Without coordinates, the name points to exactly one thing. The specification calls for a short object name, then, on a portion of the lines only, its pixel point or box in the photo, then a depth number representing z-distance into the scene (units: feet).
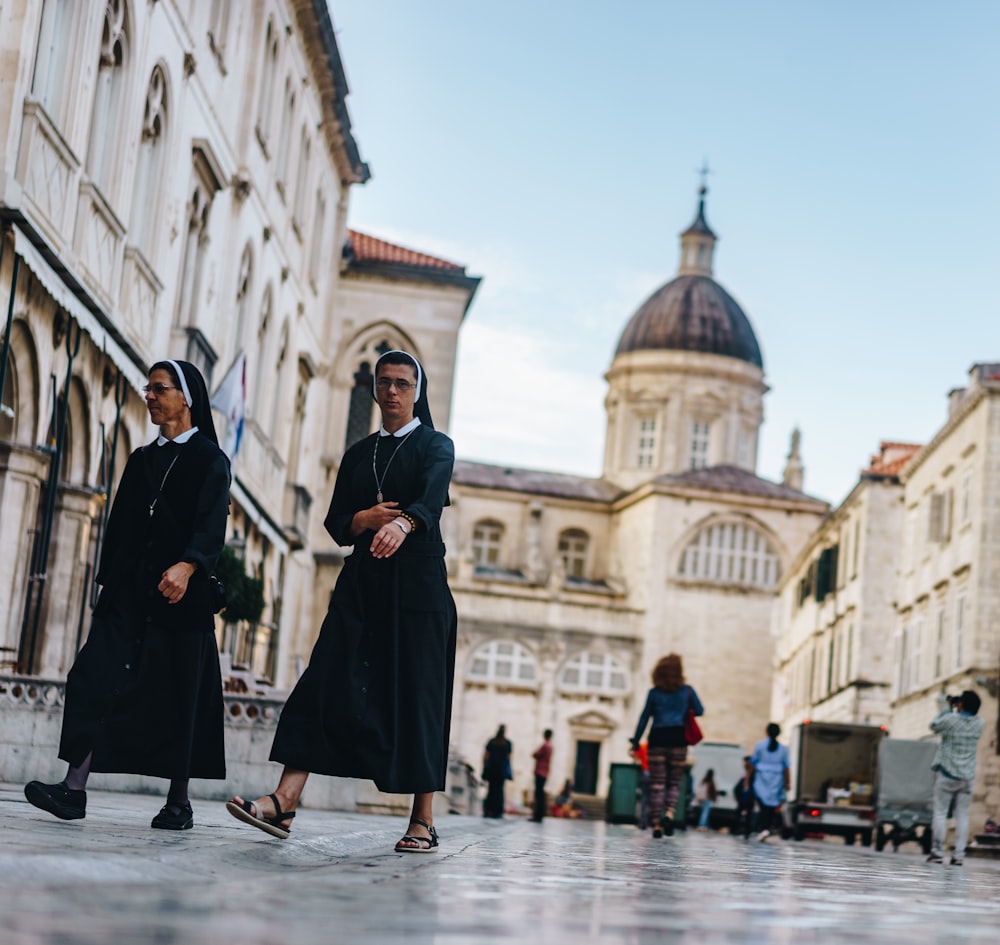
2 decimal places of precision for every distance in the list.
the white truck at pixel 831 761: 126.11
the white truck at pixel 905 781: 114.42
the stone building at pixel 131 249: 60.95
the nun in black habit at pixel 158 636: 26.13
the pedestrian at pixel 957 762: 60.13
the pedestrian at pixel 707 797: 146.96
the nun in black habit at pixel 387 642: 25.55
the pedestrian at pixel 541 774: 108.06
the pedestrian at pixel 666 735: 59.77
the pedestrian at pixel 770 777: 88.99
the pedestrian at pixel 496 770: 98.94
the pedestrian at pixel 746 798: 105.70
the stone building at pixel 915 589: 141.38
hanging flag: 85.35
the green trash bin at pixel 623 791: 136.46
